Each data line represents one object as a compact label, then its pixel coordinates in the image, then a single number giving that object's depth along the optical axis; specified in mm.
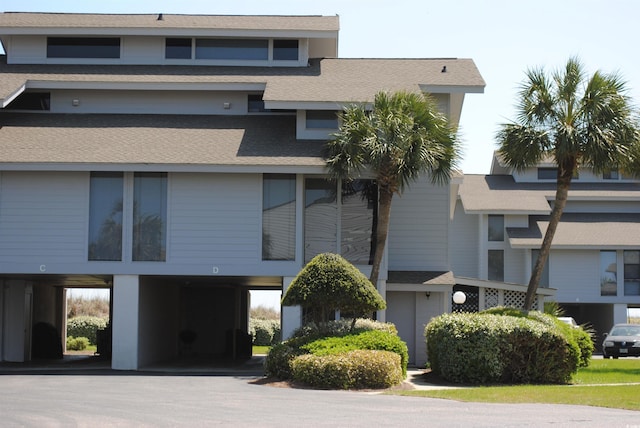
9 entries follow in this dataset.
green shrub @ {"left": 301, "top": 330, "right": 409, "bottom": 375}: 21338
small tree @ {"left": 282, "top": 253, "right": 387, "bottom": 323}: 22266
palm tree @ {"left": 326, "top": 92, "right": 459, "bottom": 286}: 25969
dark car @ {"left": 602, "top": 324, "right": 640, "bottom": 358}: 36125
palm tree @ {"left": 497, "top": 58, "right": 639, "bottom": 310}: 27484
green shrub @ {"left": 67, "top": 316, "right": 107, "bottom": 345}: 46156
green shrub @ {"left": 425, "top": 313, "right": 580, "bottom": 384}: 21812
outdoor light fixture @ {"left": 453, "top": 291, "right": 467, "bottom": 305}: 30000
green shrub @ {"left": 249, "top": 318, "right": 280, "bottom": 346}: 49312
